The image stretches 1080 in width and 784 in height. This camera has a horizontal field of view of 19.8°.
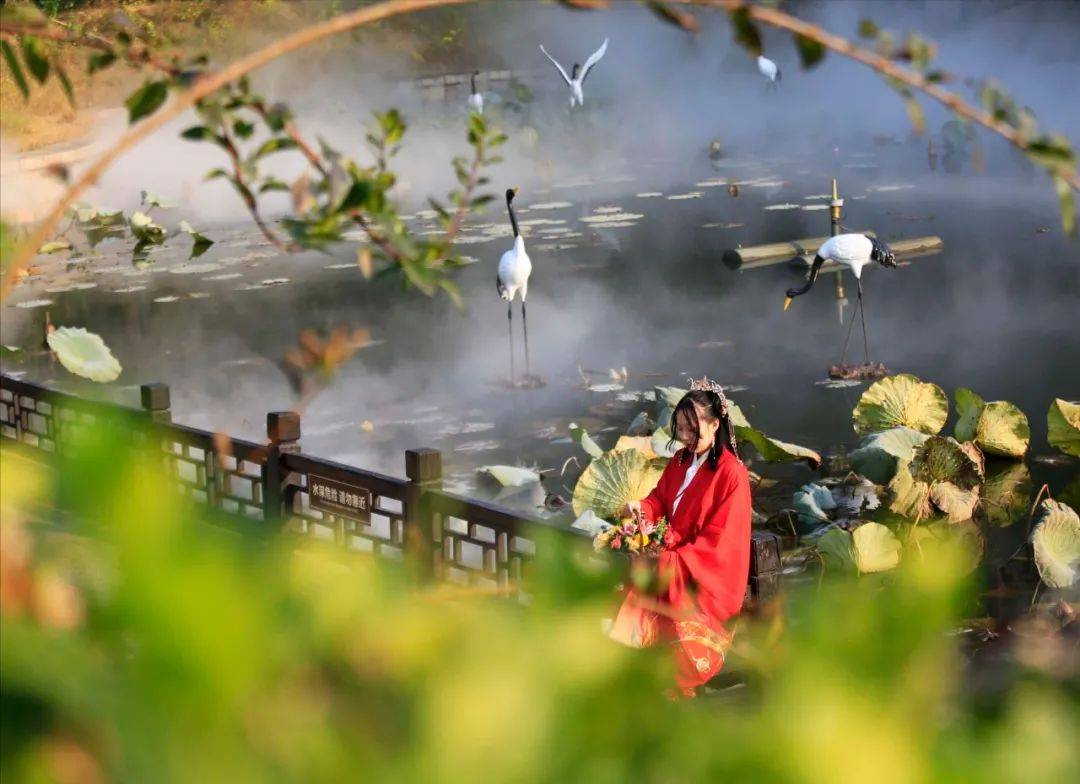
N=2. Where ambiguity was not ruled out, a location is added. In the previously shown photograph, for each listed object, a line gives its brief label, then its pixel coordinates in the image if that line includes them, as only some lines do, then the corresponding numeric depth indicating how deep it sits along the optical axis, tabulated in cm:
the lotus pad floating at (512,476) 1696
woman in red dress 840
